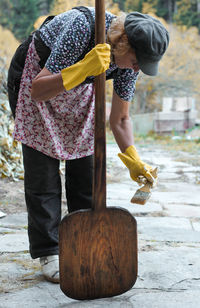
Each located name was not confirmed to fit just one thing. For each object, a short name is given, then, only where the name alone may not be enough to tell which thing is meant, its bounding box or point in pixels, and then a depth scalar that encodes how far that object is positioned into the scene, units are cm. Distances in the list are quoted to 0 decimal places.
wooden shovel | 393
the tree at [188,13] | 4237
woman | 392
